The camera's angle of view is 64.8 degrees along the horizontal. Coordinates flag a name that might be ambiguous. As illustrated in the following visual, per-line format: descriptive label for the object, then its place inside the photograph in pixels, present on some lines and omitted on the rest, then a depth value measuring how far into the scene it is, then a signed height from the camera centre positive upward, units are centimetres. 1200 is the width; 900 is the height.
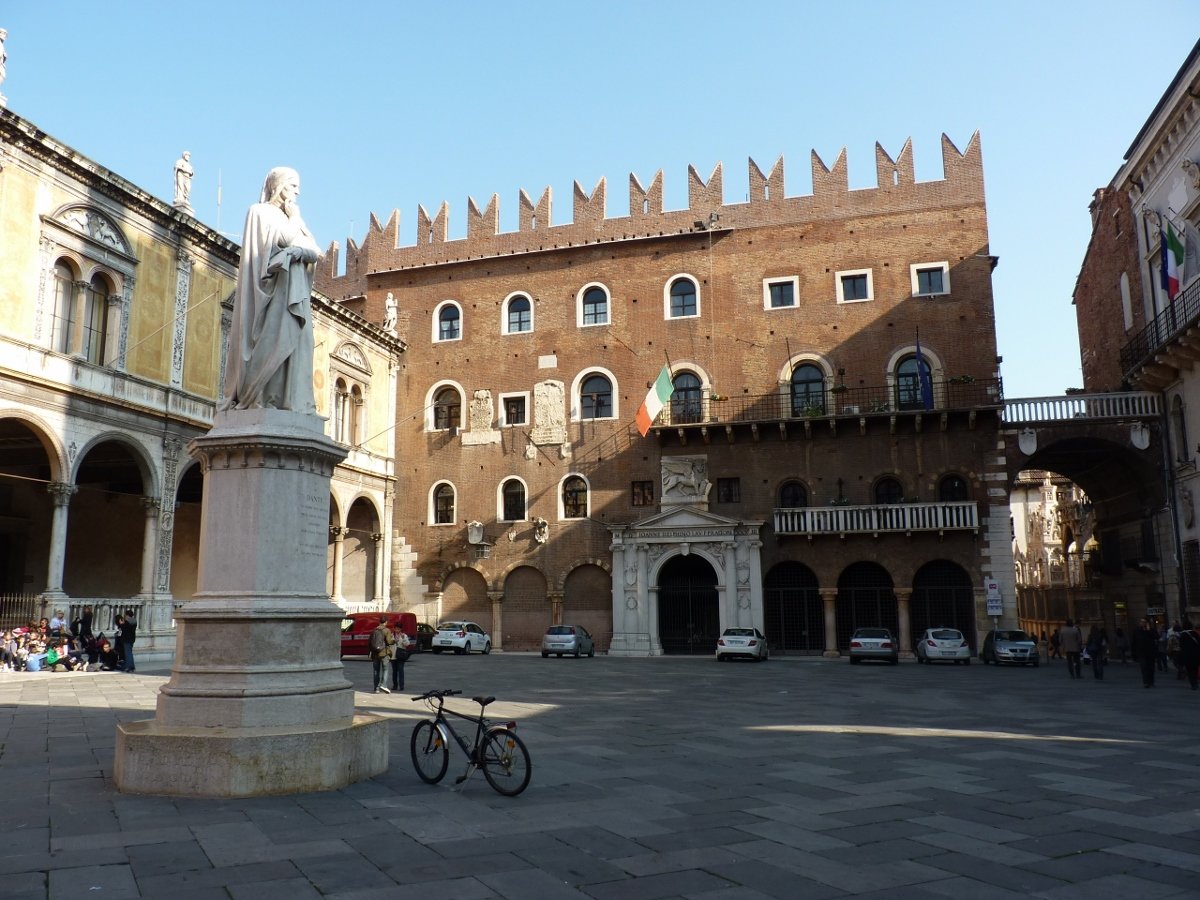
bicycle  707 -118
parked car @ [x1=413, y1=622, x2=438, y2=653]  2997 -116
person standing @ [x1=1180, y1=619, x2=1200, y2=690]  1822 -121
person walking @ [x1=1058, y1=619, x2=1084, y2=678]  2066 -113
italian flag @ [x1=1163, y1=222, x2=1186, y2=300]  2302 +827
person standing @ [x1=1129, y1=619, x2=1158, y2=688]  1852 -117
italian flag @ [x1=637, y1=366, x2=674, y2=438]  2847 +591
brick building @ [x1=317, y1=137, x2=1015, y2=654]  2853 +575
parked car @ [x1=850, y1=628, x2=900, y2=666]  2553 -139
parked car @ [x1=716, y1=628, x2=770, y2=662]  2645 -134
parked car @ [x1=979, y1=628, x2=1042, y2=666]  2503 -144
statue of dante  788 +235
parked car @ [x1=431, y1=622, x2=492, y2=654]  2959 -120
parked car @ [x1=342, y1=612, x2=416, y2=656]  2730 -80
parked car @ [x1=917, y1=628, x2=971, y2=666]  2580 -143
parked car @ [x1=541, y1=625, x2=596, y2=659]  2794 -126
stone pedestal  678 -38
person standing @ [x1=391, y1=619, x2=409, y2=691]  1557 -96
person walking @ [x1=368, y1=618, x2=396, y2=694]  1573 -83
